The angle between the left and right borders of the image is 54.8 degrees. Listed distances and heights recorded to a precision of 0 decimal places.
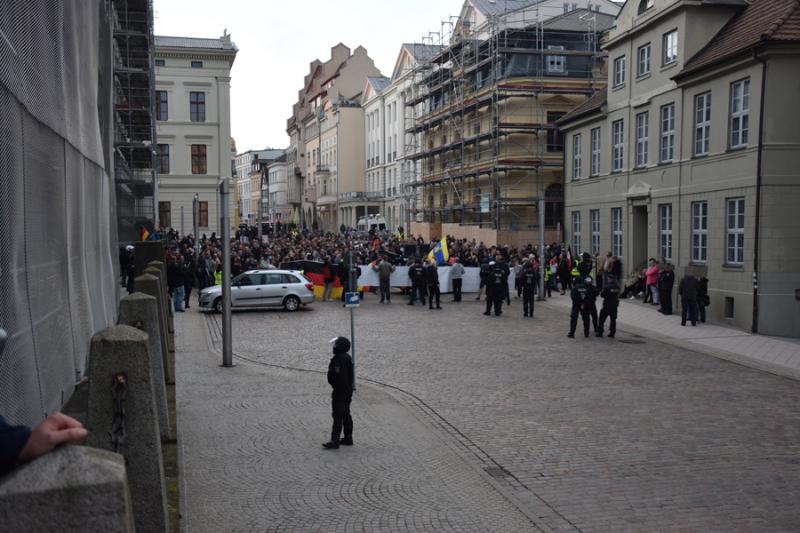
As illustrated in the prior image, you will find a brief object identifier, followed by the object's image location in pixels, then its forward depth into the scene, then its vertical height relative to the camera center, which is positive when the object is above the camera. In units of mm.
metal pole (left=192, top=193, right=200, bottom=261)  27375 -89
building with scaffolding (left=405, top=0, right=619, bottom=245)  43344 +6972
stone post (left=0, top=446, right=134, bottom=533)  2219 -773
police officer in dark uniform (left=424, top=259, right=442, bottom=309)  26016 -1779
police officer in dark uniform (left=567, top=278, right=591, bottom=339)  19672 -1835
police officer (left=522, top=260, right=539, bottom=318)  23188 -1756
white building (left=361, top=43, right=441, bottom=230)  69750 +9461
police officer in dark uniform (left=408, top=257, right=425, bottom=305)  27172 -1807
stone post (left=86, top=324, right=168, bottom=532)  4934 -1234
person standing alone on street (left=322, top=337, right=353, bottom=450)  9531 -1973
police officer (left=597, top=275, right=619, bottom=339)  19281 -1836
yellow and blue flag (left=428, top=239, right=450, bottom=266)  31219 -1070
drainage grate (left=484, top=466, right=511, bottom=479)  8648 -2769
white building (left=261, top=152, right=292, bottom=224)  127438 +5922
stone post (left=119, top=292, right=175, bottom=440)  8414 -1005
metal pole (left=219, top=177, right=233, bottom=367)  15062 -909
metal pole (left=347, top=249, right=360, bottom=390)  14631 -901
